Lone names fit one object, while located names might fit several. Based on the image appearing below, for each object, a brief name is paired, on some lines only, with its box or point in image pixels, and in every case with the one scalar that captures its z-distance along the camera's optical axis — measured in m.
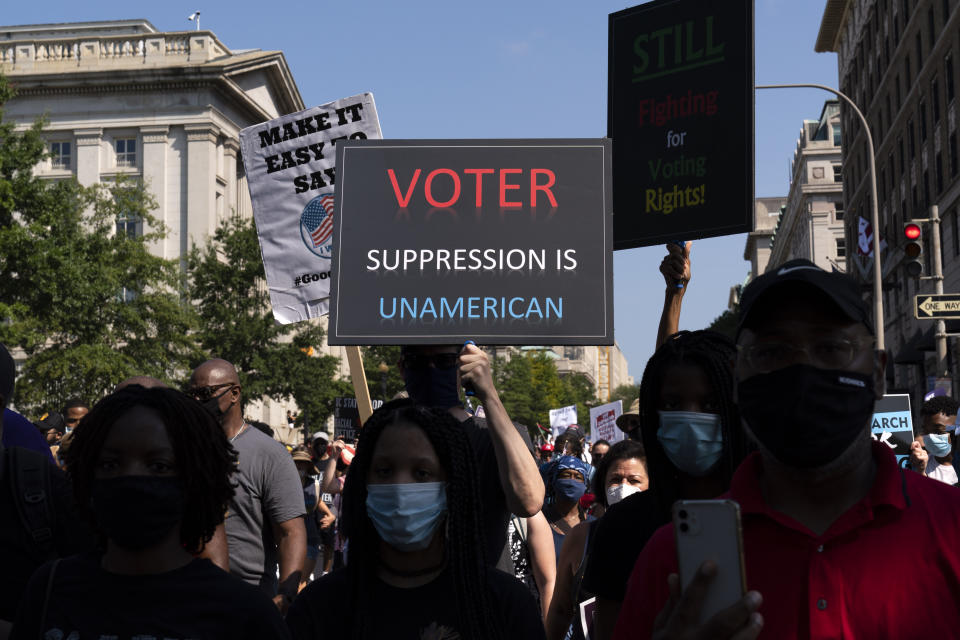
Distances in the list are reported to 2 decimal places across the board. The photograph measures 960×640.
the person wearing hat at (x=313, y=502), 11.68
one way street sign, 15.42
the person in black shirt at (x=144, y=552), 2.99
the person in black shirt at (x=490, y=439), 4.12
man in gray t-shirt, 5.47
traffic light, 17.91
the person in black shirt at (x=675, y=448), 3.33
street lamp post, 21.67
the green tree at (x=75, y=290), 29.50
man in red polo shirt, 2.12
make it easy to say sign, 7.00
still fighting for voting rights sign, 5.59
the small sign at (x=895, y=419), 13.11
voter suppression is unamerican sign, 4.91
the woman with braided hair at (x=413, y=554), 3.18
